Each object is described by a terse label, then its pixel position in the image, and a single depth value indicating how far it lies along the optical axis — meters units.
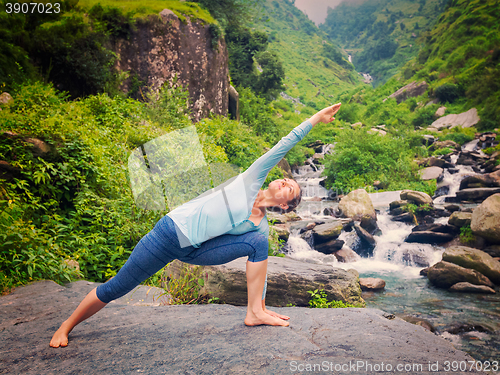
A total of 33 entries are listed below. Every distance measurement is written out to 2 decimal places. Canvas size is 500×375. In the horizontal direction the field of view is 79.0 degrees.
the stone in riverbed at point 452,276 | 6.62
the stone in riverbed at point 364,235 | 9.42
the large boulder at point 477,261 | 6.72
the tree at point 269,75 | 18.08
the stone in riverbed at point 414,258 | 8.31
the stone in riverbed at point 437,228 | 8.98
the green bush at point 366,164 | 15.10
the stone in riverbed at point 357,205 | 10.57
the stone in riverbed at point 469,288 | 6.43
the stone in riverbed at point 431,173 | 13.86
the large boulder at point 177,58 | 10.45
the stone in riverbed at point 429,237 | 8.95
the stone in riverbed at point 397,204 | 11.17
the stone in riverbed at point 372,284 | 6.93
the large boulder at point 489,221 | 7.81
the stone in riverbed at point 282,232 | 8.94
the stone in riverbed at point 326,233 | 9.21
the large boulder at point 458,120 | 19.19
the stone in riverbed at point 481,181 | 11.73
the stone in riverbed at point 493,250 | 7.67
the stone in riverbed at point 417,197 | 10.88
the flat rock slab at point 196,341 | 1.64
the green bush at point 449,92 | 22.95
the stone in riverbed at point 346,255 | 8.79
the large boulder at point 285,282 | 3.61
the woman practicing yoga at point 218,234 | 1.85
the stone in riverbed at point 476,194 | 11.34
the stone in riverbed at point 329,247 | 9.06
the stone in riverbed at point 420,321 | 5.20
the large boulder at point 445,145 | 16.30
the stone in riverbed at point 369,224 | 10.14
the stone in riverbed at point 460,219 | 8.71
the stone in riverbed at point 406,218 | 10.47
